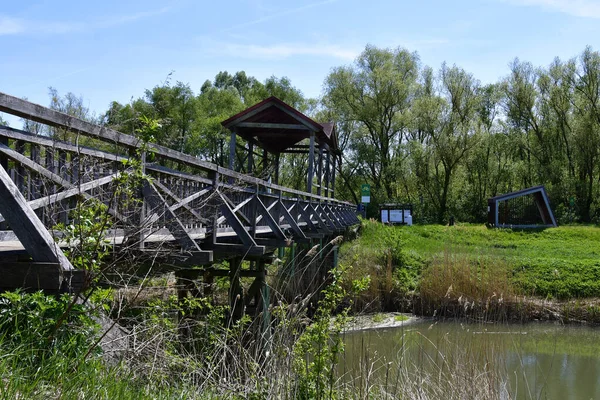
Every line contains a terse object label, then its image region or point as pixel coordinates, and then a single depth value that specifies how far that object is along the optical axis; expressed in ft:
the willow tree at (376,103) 134.92
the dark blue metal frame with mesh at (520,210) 105.60
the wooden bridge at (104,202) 11.06
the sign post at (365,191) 114.57
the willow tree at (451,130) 127.34
